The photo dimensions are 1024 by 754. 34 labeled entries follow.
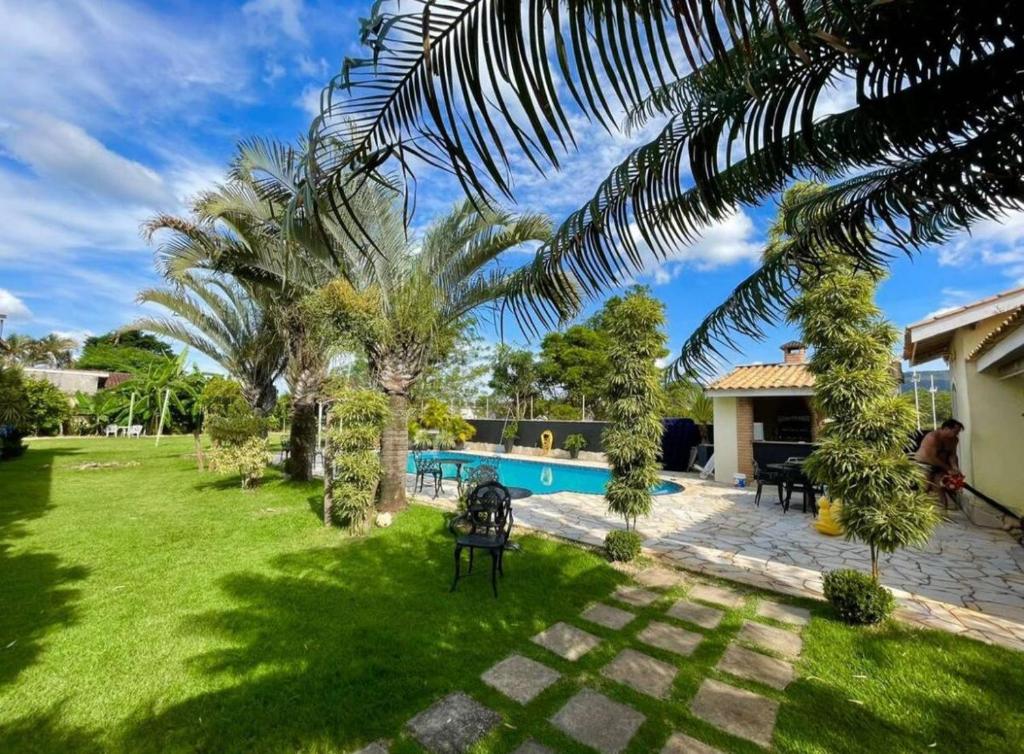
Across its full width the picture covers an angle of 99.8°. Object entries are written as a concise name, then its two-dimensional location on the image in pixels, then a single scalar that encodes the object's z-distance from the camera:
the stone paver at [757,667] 3.26
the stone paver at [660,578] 5.13
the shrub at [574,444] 19.64
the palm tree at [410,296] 7.25
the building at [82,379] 37.69
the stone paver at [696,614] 4.18
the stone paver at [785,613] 4.21
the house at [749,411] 12.24
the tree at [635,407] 6.45
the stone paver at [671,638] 3.70
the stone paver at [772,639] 3.68
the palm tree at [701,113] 0.97
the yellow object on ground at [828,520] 7.14
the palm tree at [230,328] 10.93
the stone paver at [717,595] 4.62
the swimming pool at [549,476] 14.40
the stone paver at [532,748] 2.55
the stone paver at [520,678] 3.10
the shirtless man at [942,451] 8.21
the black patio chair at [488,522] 4.88
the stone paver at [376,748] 2.55
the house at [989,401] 7.82
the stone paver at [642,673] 3.16
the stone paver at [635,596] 4.66
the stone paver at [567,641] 3.65
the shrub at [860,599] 4.03
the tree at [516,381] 29.59
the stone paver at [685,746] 2.56
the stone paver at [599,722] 2.63
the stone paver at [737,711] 2.72
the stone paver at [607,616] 4.17
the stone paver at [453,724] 2.61
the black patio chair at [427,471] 10.41
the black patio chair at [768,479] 9.16
